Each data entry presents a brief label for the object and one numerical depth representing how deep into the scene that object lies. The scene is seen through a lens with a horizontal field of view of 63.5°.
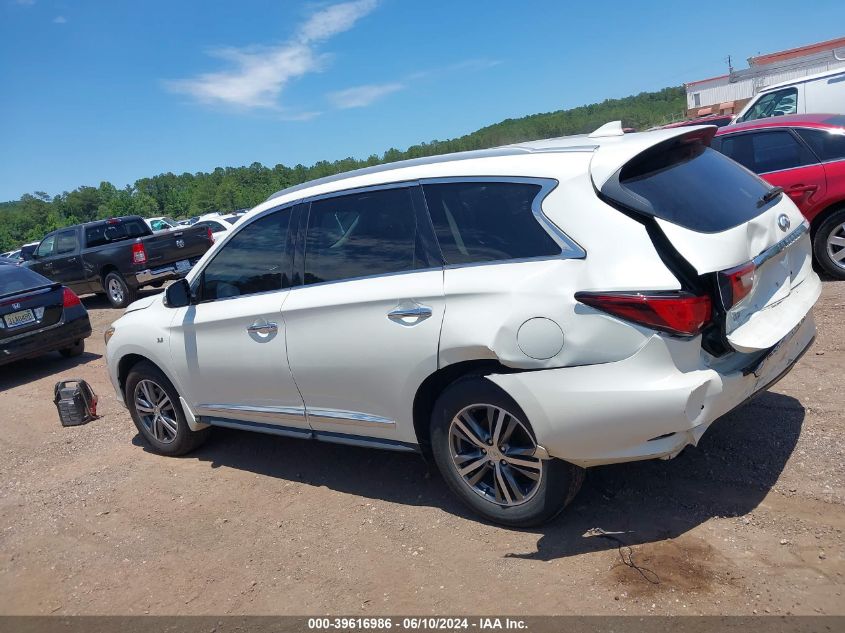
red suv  7.18
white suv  3.05
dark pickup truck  13.96
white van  10.53
